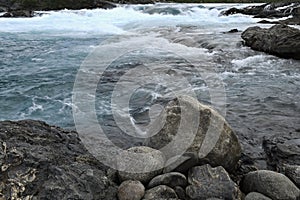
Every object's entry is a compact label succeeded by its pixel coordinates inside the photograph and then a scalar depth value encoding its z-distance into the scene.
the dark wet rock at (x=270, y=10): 29.34
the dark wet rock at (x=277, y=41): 13.30
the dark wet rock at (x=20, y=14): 31.24
